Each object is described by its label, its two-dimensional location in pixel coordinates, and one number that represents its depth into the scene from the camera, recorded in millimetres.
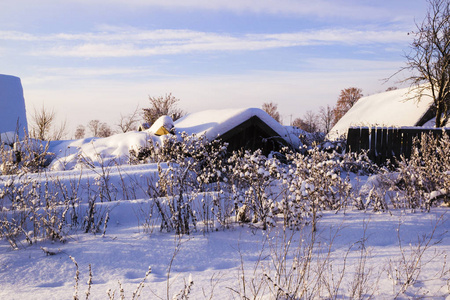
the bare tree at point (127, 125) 26741
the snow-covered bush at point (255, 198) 4680
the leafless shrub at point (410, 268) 3005
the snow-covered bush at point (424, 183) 5570
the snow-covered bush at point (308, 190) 4574
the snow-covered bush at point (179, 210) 4590
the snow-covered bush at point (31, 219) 4387
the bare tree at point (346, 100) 47812
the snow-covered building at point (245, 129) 10969
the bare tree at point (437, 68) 17984
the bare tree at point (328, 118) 48156
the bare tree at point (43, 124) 20938
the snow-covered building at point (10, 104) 19734
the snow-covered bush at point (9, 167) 5539
